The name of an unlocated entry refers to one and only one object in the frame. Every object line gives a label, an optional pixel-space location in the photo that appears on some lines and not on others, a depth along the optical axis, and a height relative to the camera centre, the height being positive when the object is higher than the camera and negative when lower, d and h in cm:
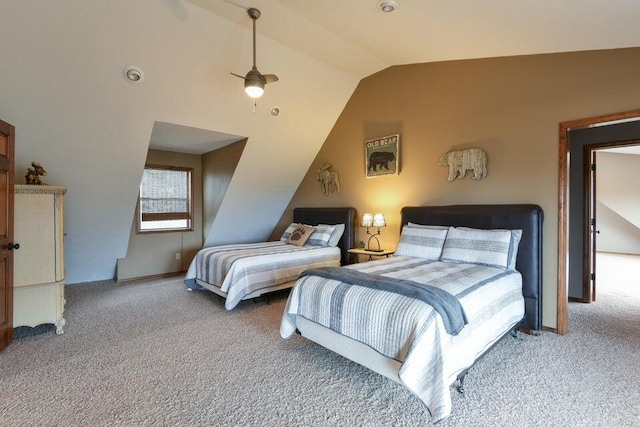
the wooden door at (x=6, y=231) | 265 -15
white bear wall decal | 342 +56
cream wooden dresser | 289 -41
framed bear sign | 427 +80
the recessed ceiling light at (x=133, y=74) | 311 +140
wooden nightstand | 414 -54
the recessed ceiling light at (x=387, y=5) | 235 +159
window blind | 553 +34
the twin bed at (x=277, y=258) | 372 -60
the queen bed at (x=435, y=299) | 180 -62
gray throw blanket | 188 -52
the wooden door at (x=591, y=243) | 397 -42
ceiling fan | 288 +123
